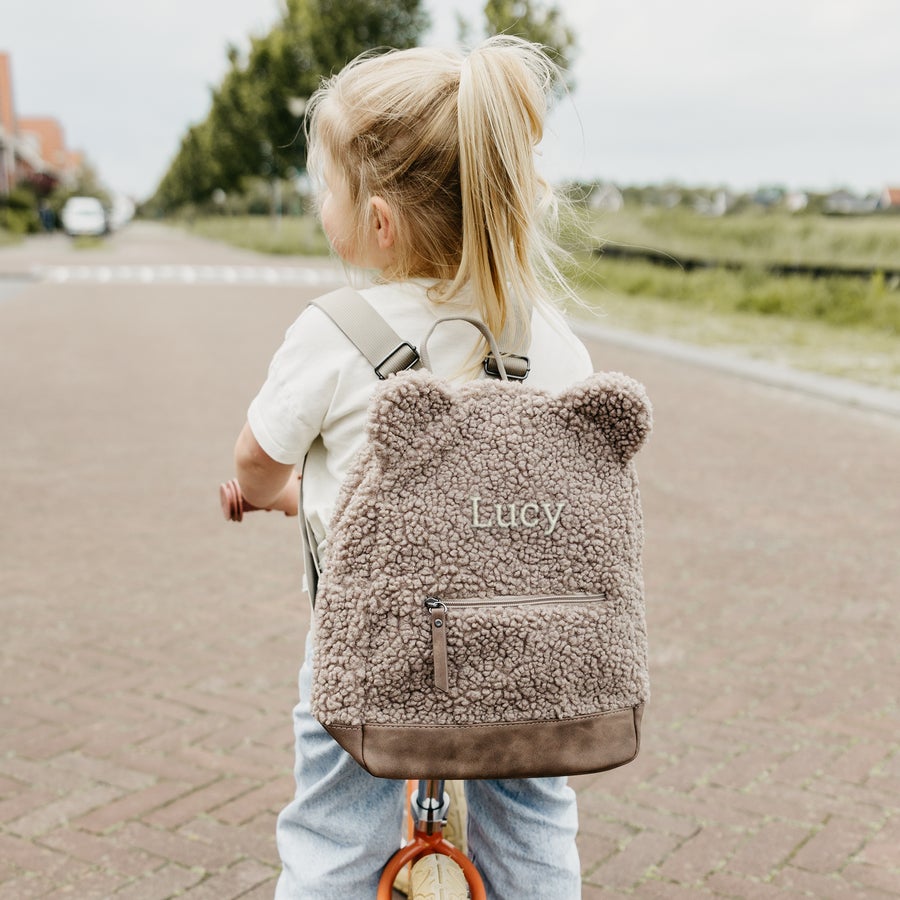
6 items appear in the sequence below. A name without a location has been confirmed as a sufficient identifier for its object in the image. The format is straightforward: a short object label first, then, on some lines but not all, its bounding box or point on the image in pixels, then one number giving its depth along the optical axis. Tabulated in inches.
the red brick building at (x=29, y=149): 2226.9
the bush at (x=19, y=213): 1592.0
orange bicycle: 65.2
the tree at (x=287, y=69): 1149.1
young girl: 55.2
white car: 1585.9
